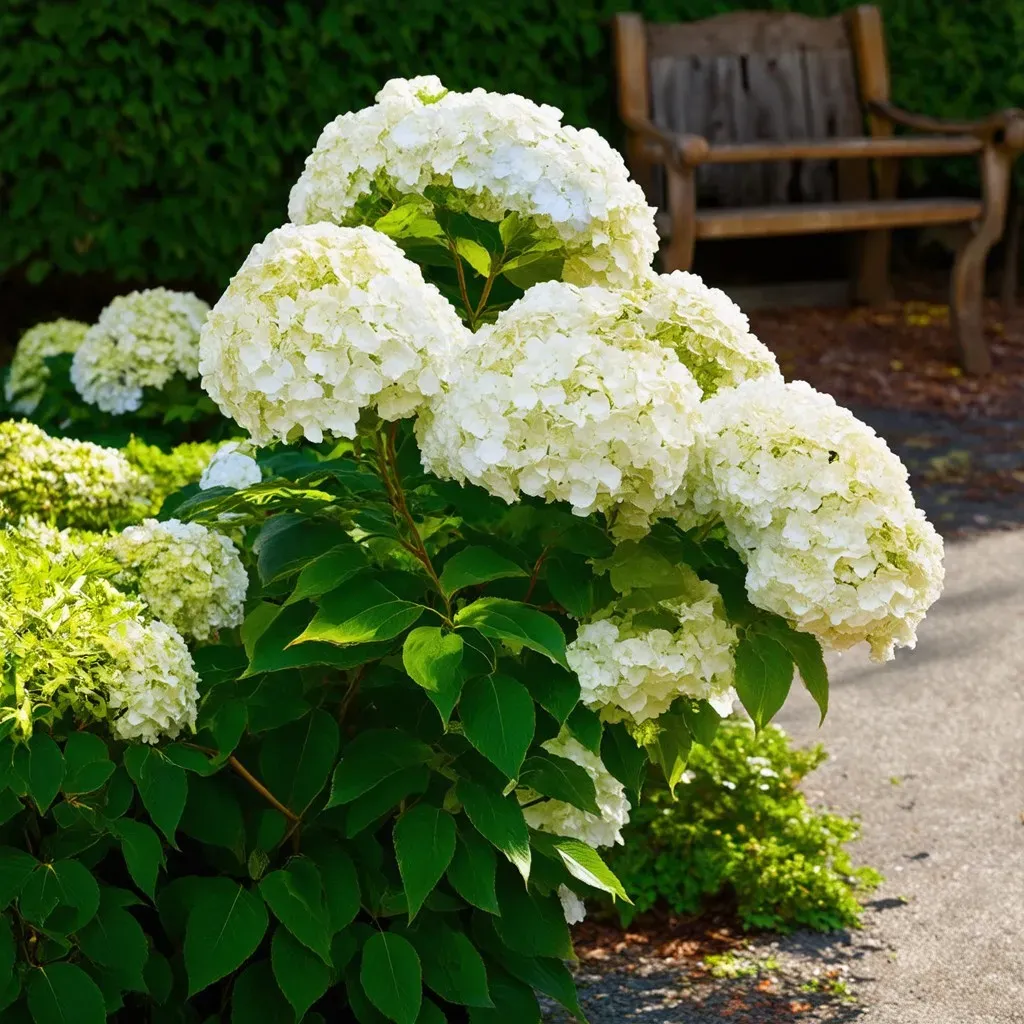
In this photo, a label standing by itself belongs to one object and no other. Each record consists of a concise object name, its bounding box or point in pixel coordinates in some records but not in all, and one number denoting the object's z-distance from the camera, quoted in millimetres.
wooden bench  7160
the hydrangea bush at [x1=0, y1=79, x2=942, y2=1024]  1862
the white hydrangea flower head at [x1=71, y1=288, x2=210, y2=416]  4133
